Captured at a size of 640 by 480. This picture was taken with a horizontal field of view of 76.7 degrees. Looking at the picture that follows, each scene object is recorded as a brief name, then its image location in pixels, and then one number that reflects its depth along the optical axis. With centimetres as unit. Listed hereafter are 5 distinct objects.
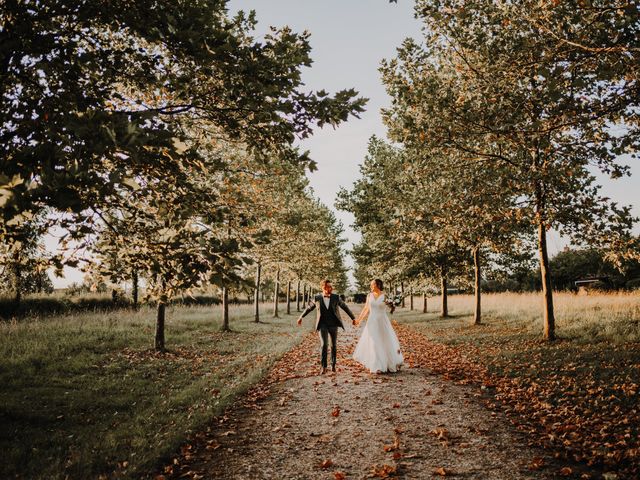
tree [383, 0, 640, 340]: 678
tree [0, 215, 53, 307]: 524
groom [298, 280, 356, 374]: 1055
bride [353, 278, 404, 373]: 1041
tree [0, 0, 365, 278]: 354
